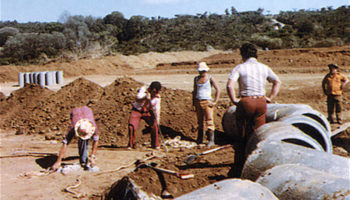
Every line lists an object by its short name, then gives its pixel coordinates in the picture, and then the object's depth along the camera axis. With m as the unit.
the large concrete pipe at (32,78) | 21.20
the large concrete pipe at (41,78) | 20.56
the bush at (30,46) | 38.00
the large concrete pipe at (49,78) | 20.91
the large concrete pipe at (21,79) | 21.39
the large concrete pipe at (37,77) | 20.89
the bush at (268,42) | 36.66
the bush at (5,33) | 51.47
